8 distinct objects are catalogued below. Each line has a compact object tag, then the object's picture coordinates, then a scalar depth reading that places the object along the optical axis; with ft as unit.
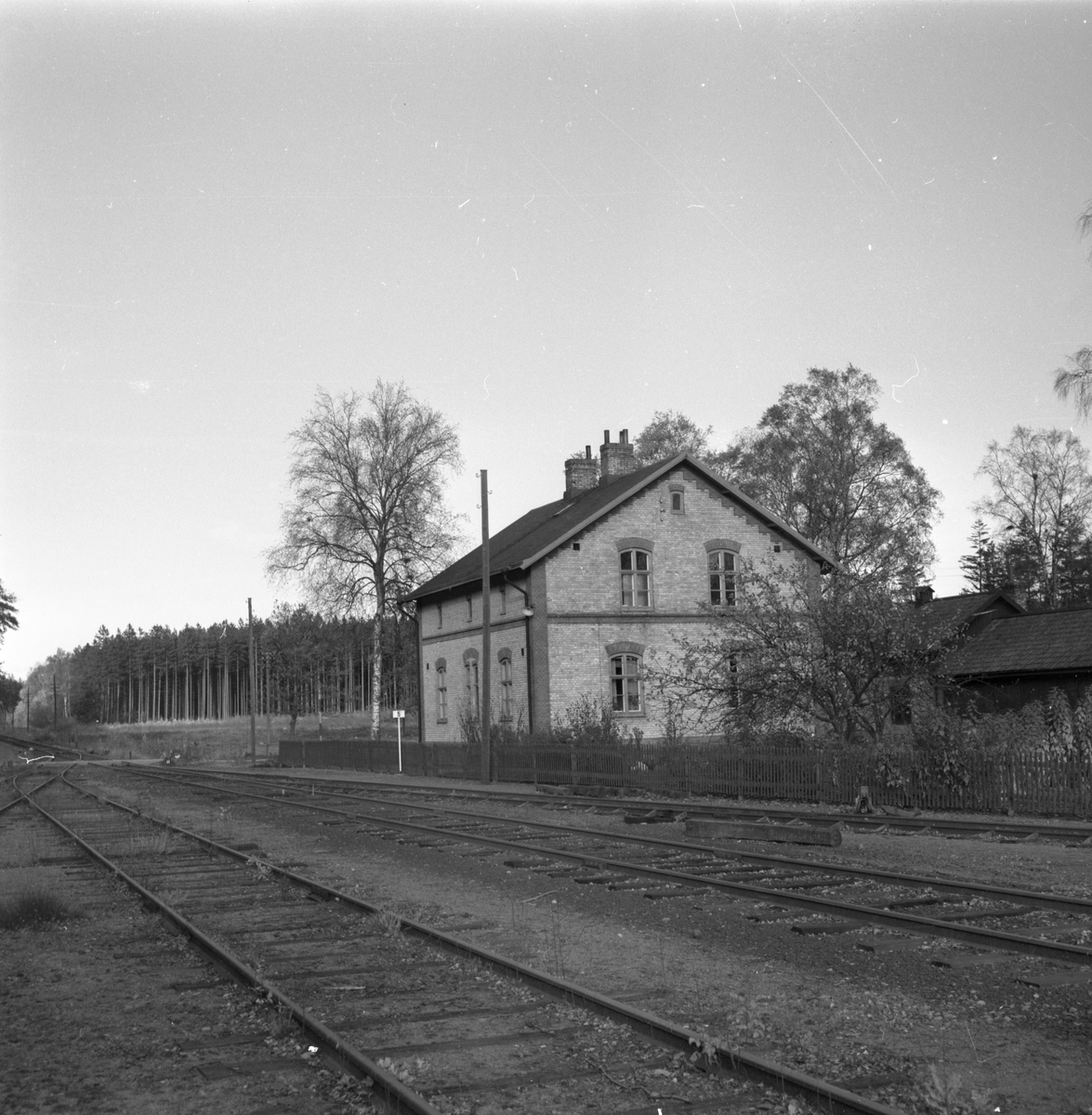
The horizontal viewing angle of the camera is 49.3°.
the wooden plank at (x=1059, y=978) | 25.76
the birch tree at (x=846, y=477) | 161.38
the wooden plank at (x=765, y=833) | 52.80
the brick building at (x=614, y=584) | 123.54
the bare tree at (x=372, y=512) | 167.73
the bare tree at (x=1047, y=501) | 176.65
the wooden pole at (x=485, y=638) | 106.32
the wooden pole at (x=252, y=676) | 181.68
